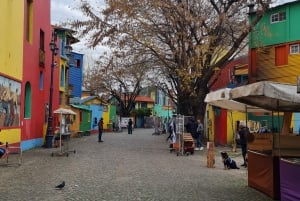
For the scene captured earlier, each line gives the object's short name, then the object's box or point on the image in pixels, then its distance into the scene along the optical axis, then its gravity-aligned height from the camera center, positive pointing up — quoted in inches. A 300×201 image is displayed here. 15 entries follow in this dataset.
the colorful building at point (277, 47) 848.5 +180.6
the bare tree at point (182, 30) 715.6 +183.4
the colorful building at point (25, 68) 588.8 +94.9
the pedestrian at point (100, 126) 1026.7 -21.8
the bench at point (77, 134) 1240.8 -55.9
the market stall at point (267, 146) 300.9 -24.6
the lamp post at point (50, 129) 768.6 -24.1
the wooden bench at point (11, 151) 506.1 -56.2
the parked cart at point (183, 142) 701.7 -44.4
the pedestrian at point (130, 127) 1556.8 -36.1
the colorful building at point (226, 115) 930.4 +13.8
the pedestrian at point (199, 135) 773.3 -33.6
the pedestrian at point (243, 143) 537.8 -34.4
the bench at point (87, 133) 1428.6 -59.4
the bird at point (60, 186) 340.1 -64.3
